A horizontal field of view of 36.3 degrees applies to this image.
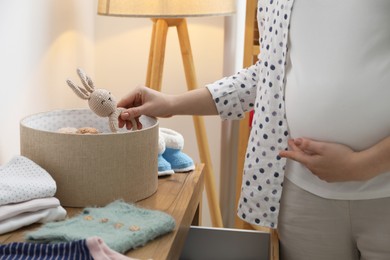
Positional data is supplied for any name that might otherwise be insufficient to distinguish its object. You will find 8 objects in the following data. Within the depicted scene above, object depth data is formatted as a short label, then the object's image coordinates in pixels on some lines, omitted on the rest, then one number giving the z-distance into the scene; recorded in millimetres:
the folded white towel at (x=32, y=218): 983
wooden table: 950
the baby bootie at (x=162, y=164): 1365
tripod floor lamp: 1791
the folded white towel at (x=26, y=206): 979
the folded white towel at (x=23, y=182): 992
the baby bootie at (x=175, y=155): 1428
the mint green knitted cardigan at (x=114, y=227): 919
